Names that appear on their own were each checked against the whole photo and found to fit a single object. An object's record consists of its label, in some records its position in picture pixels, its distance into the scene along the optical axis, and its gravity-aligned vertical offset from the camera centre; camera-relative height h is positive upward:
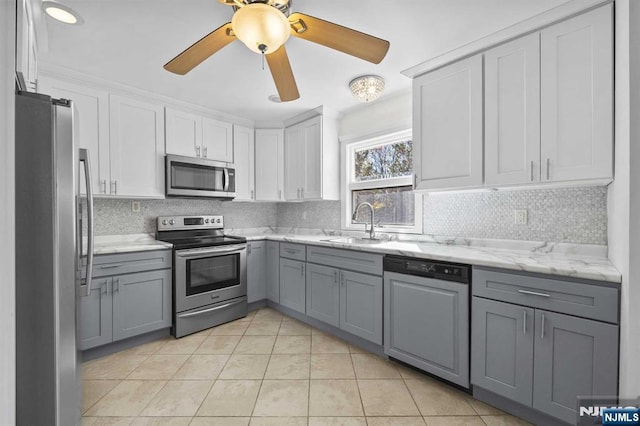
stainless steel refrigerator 1.12 -0.20
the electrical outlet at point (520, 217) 2.03 -0.05
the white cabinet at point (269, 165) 3.72 +0.60
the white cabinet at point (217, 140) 3.24 +0.83
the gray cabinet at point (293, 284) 2.97 -0.80
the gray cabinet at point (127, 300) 2.26 -0.76
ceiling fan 1.26 +0.88
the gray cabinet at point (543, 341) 1.33 -0.68
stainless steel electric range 2.68 -0.65
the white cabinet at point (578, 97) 1.50 +0.63
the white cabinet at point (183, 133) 2.96 +0.84
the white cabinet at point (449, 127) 2.00 +0.63
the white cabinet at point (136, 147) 2.62 +0.61
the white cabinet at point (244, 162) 3.53 +0.62
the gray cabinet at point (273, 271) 3.29 -0.71
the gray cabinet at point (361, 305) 2.29 -0.80
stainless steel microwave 2.93 +0.36
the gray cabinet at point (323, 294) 2.62 -0.81
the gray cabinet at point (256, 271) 3.31 -0.71
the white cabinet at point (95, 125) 2.40 +0.75
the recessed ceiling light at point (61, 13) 1.57 +1.14
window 2.88 +0.30
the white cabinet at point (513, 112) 1.74 +0.64
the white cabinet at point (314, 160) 3.33 +0.62
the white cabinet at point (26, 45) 1.18 +0.79
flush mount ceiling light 2.42 +1.07
